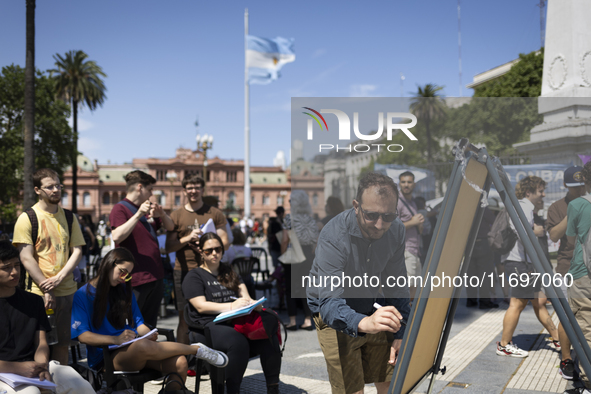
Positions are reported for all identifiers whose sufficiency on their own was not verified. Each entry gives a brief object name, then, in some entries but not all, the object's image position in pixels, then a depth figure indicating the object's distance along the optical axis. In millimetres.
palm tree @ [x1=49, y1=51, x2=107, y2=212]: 33438
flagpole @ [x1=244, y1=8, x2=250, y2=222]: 30969
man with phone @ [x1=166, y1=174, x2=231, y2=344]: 4453
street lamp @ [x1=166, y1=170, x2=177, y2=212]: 32125
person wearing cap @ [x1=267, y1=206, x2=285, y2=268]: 8594
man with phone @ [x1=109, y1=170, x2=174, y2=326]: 4098
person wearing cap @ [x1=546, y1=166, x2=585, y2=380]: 3080
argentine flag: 30828
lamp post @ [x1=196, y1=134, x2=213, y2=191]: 27266
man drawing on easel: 2301
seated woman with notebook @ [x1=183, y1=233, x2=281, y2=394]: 3524
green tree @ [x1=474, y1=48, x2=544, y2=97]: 30344
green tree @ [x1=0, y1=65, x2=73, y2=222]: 27188
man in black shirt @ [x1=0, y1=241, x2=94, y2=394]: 2803
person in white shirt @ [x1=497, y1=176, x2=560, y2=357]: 3146
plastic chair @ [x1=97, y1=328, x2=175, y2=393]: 3066
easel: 1740
